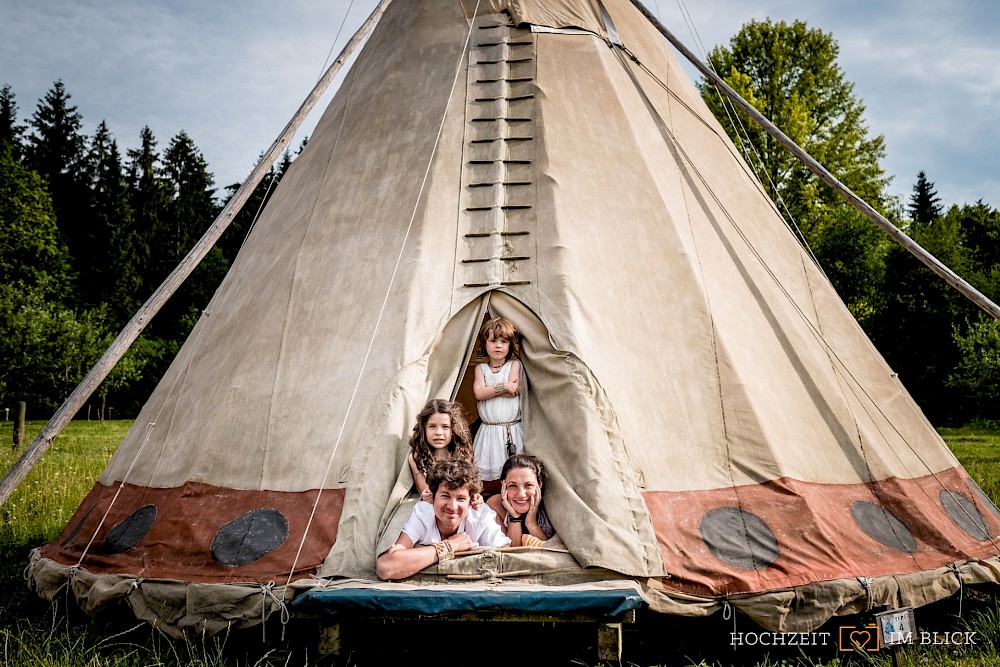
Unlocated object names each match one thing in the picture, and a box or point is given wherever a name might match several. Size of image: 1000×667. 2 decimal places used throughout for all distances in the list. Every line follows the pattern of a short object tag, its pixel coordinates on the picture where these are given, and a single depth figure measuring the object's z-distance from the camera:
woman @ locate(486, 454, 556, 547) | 4.05
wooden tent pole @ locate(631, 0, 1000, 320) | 5.16
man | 3.72
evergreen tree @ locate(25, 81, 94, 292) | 26.98
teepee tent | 3.91
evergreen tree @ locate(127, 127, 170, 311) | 27.47
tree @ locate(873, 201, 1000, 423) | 17.19
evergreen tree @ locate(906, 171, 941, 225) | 33.88
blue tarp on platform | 3.32
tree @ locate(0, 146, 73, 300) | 20.38
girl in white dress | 4.56
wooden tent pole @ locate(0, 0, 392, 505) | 4.16
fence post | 14.49
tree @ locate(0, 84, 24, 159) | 26.59
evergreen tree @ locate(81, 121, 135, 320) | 26.31
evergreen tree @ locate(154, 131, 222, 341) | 28.44
